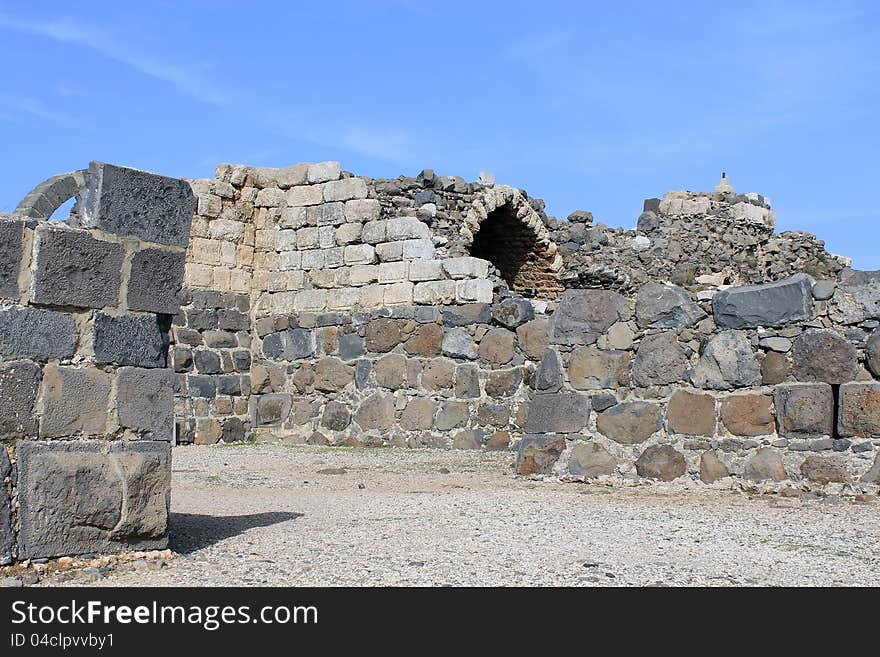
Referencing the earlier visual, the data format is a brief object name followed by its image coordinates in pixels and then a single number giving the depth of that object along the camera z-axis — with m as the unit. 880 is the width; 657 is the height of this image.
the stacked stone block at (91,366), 4.45
